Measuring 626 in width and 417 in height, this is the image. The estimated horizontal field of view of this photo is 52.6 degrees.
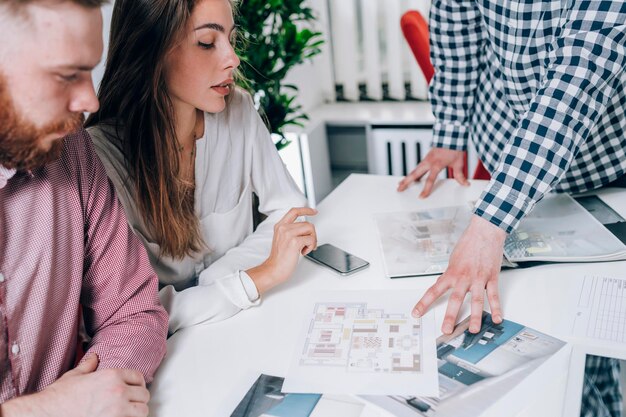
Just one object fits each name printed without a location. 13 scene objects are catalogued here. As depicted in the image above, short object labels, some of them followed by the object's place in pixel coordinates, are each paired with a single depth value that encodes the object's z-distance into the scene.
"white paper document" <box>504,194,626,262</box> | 1.16
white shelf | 3.04
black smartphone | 1.21
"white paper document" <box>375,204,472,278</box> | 1.19
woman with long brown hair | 1.15
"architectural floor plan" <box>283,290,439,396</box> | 0.88
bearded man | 0.76
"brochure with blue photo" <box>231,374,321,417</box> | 0.84
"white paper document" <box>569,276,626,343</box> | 0.96
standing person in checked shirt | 1.12
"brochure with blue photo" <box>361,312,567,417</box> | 0.83
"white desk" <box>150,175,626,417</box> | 0.90
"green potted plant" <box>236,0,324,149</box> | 2.15
